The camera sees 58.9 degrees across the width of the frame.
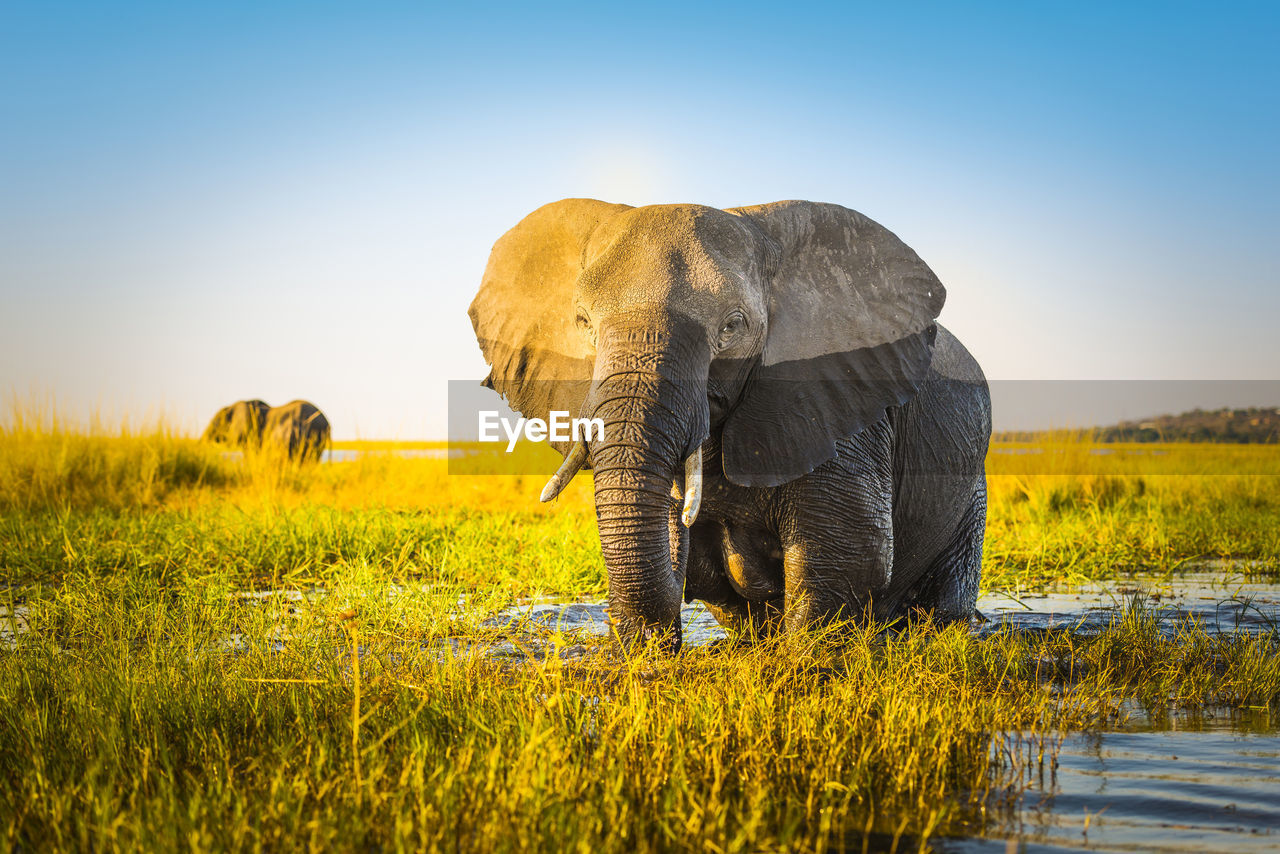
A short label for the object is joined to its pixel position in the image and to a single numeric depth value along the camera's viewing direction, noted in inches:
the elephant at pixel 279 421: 854.5
